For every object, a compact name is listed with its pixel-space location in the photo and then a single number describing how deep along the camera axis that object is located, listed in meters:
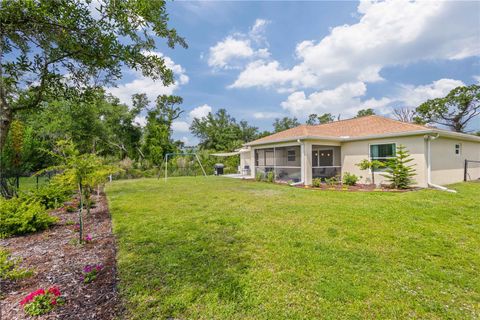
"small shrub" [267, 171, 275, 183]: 13.93
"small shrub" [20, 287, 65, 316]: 2.30
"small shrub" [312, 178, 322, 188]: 11.33
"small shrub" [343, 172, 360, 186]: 11.45
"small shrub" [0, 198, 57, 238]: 4.74
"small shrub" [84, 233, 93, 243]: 4.40
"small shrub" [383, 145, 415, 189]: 9.71
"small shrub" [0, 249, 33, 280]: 2.92
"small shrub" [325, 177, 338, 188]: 11.82
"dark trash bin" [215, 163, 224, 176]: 21.68
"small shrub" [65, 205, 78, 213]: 7.05
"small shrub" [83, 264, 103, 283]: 2.96
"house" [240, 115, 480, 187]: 9.97
